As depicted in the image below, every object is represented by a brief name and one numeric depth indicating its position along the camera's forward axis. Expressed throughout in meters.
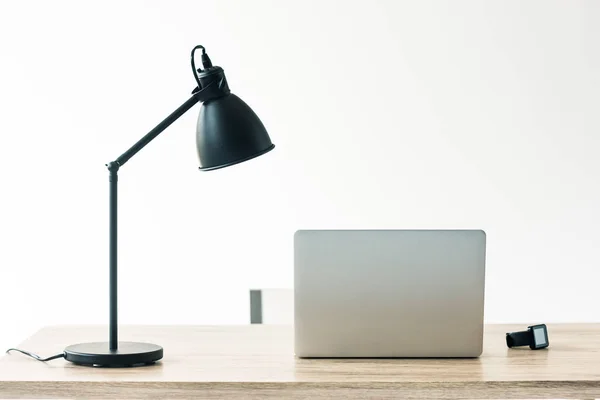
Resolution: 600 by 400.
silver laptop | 2.88
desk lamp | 2.89
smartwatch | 3.00
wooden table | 2.69
